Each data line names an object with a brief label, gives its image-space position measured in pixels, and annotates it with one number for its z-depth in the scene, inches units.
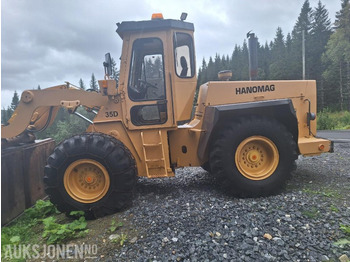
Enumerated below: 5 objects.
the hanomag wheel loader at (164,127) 146.9
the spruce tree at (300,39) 1507.1
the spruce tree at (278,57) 1508.4
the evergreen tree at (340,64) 1124.1
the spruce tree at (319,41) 1526.7
